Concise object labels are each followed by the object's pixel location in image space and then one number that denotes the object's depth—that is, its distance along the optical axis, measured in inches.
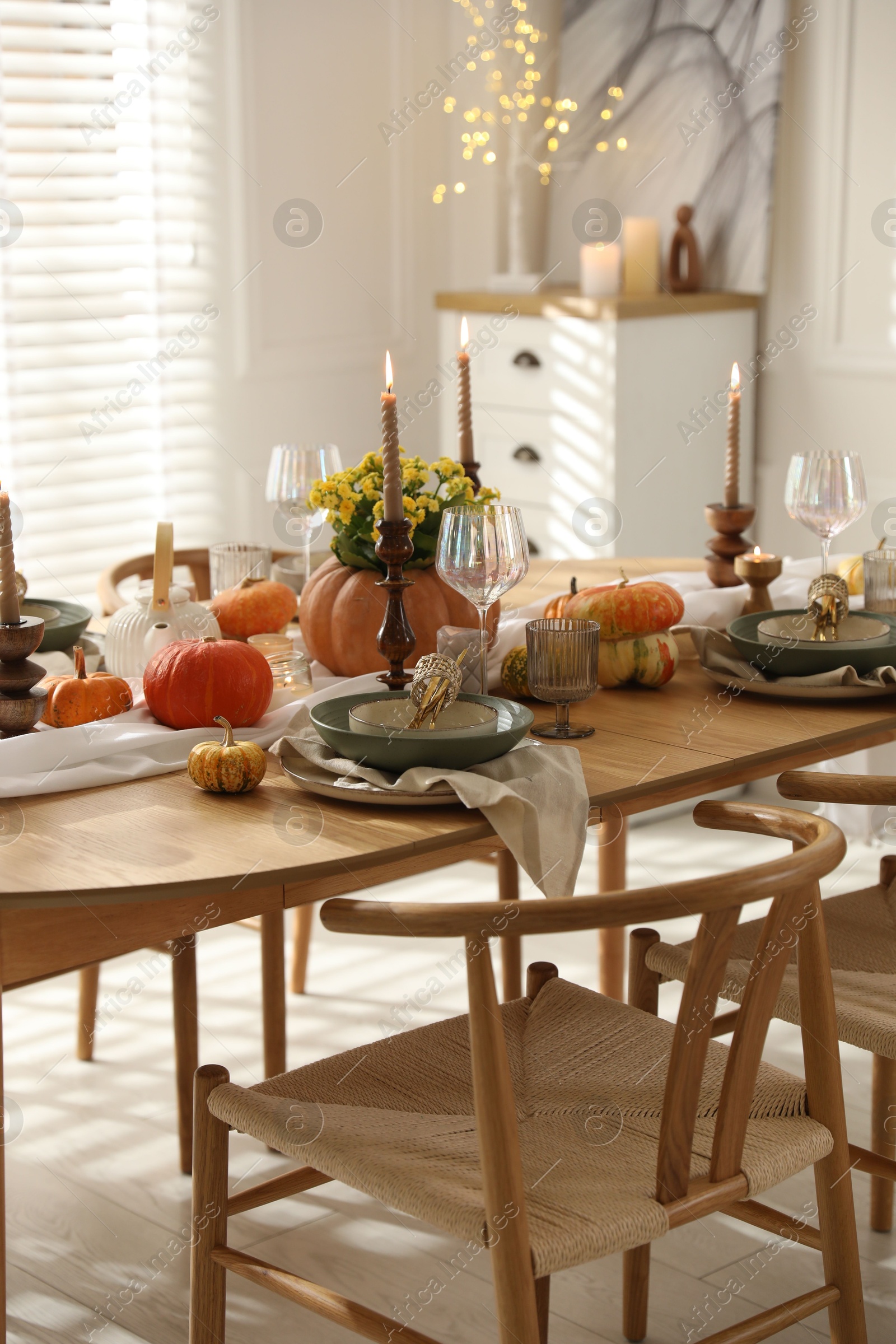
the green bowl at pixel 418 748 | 117.0
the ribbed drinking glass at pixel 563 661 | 123.5
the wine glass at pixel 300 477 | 144.9
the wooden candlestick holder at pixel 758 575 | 139.6
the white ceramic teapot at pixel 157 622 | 131.7
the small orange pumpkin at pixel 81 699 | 124.3
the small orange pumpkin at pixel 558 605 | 134.4
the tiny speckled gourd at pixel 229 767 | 118.0
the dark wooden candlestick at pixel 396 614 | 125.0
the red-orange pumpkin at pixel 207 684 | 123.4
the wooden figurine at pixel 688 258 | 210.6
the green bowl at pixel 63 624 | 136.5
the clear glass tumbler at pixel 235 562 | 143.9
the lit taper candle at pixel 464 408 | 138.5
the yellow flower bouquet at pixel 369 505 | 132.0
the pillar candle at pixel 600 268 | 205.7
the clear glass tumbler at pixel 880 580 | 138.5
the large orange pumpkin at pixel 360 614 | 131.7
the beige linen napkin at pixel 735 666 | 129.3
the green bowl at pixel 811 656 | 130.4
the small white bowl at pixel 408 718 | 118.0
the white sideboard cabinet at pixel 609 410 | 201.7
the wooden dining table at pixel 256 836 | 109.7
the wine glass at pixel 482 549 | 123.2
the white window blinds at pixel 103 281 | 188.0
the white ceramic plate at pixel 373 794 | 115.4
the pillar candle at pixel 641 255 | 209.6
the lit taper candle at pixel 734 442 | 139.1
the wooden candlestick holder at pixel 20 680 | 121.1
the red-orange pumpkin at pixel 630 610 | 130.9
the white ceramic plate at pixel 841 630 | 133.4
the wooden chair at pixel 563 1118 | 105.9
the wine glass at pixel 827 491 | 138.1
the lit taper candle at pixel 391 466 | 122.3
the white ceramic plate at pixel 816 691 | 128.9
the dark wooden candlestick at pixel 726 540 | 143.8
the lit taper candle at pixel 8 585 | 120.5
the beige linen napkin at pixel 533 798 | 113.5
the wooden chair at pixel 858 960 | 121.0
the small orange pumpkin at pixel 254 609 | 137.7
